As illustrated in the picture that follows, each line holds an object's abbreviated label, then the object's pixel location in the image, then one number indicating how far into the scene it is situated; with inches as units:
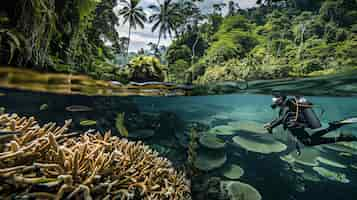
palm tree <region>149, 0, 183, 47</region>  900.7
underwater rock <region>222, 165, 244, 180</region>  295.8
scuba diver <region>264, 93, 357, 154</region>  277.1
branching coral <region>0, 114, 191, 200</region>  57.0
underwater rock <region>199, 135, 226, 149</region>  322.1
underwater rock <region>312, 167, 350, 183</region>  307.3
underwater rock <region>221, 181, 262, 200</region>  234.2
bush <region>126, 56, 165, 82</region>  348.2
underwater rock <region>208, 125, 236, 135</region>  446.0
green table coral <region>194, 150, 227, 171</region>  294.4
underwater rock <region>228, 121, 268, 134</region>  404.5
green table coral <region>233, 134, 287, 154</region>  318.3
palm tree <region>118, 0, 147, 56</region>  893.2
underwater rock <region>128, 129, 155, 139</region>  370.9
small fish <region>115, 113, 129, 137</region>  258.4
